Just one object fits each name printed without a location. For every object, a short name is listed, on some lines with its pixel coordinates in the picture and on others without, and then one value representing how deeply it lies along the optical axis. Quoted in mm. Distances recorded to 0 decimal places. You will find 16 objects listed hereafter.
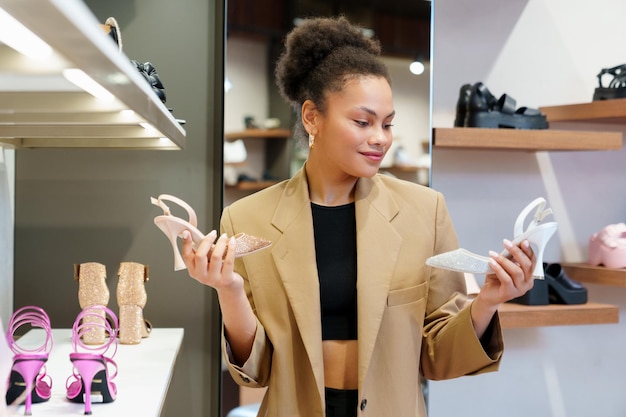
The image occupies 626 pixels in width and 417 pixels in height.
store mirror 2465
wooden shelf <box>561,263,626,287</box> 2704
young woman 1488
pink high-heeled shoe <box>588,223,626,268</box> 2789
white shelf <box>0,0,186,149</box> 710
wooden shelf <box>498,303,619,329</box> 2590
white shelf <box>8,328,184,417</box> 1323
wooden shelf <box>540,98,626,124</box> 2713
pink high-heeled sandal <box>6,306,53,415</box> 1212
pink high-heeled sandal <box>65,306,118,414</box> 1283
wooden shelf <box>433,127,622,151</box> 2566
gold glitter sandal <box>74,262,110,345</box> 2059
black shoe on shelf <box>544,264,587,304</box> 2740
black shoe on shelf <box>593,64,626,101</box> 2781
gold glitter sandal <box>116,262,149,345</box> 2061
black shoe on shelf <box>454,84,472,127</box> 2650
